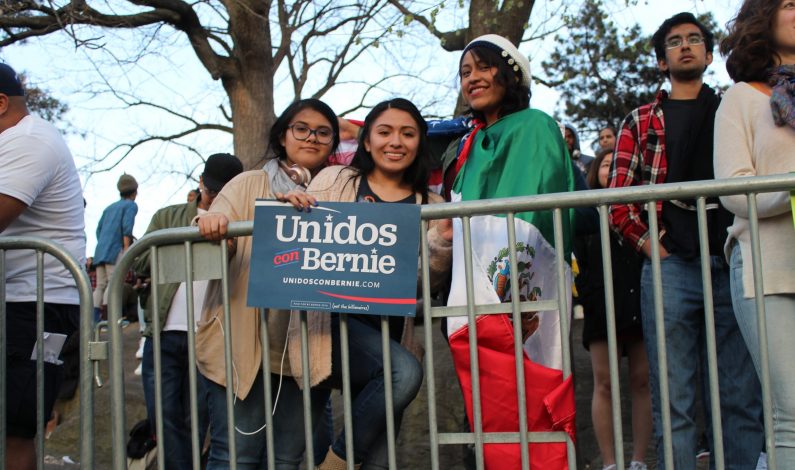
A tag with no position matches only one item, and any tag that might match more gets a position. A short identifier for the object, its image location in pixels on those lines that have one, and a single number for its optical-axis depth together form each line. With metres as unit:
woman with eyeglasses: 3.67
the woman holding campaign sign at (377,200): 3.60
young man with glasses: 3.93
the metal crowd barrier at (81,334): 3.62
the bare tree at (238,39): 12.90
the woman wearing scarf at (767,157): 3.11
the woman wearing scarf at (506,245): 3.27
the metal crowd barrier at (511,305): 3.12
